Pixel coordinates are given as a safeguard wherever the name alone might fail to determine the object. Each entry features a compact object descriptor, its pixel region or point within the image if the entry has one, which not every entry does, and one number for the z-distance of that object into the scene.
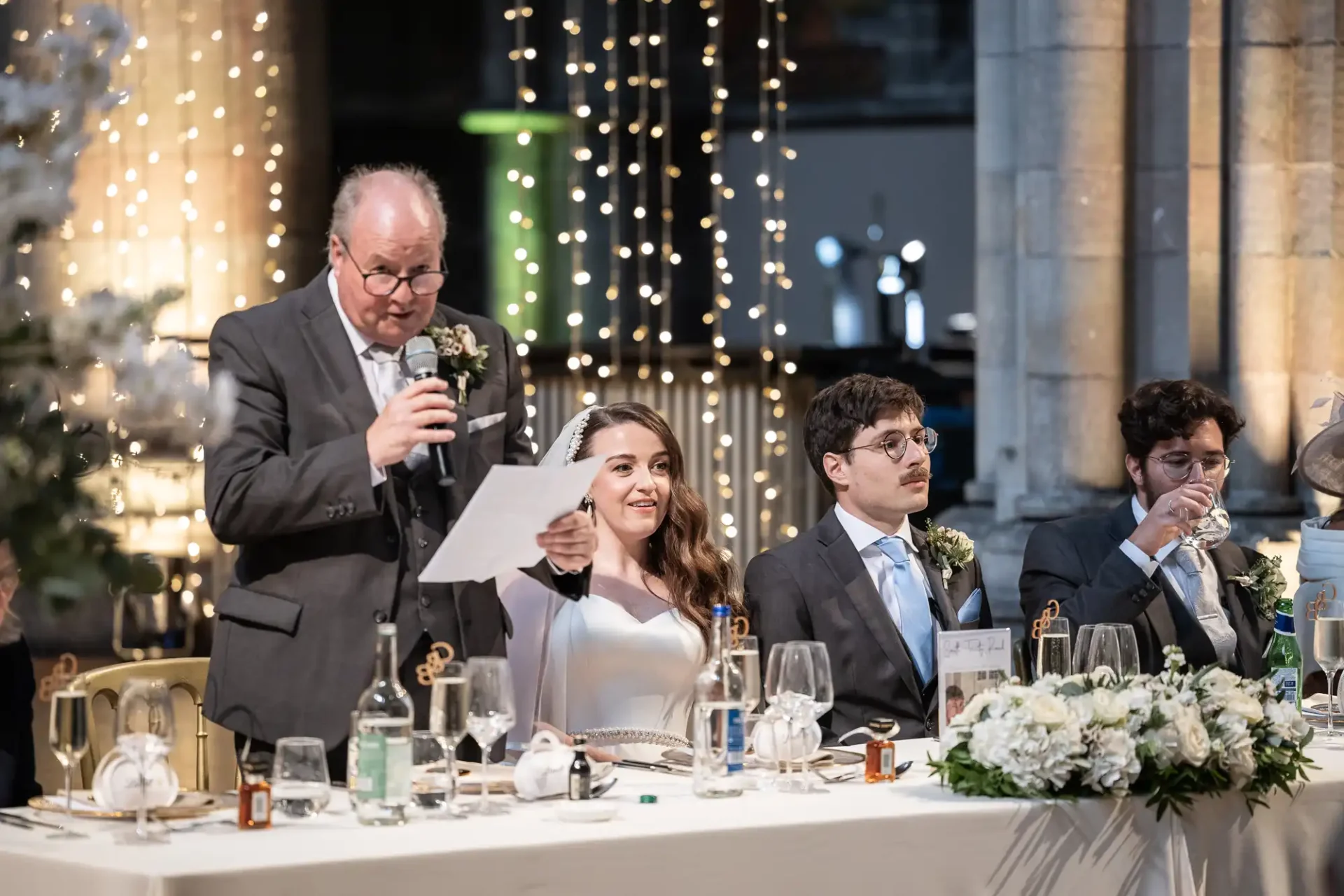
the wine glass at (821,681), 5.17
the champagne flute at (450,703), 4.71
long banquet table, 4.32
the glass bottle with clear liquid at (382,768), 4.66
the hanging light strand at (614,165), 15.10
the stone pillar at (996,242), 11.39
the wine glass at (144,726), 4.53
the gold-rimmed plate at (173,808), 4.67
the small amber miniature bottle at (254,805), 4.61
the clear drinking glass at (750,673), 5.17
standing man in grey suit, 5.37
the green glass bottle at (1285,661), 6.28
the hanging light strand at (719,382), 13.69
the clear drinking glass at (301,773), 4.69
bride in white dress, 6.53
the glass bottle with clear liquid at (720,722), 5.06
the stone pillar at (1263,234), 10.53
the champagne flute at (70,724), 4.58
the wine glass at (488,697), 4.75
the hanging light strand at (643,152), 17.97
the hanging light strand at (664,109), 18.17
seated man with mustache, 6.43
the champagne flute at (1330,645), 6.16
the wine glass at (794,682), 5.16
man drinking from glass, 6.84
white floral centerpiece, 5.04
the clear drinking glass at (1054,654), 5.68
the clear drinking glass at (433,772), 4.82
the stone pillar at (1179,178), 10.67
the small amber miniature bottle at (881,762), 5.30
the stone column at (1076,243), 10.69
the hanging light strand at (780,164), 17.45
